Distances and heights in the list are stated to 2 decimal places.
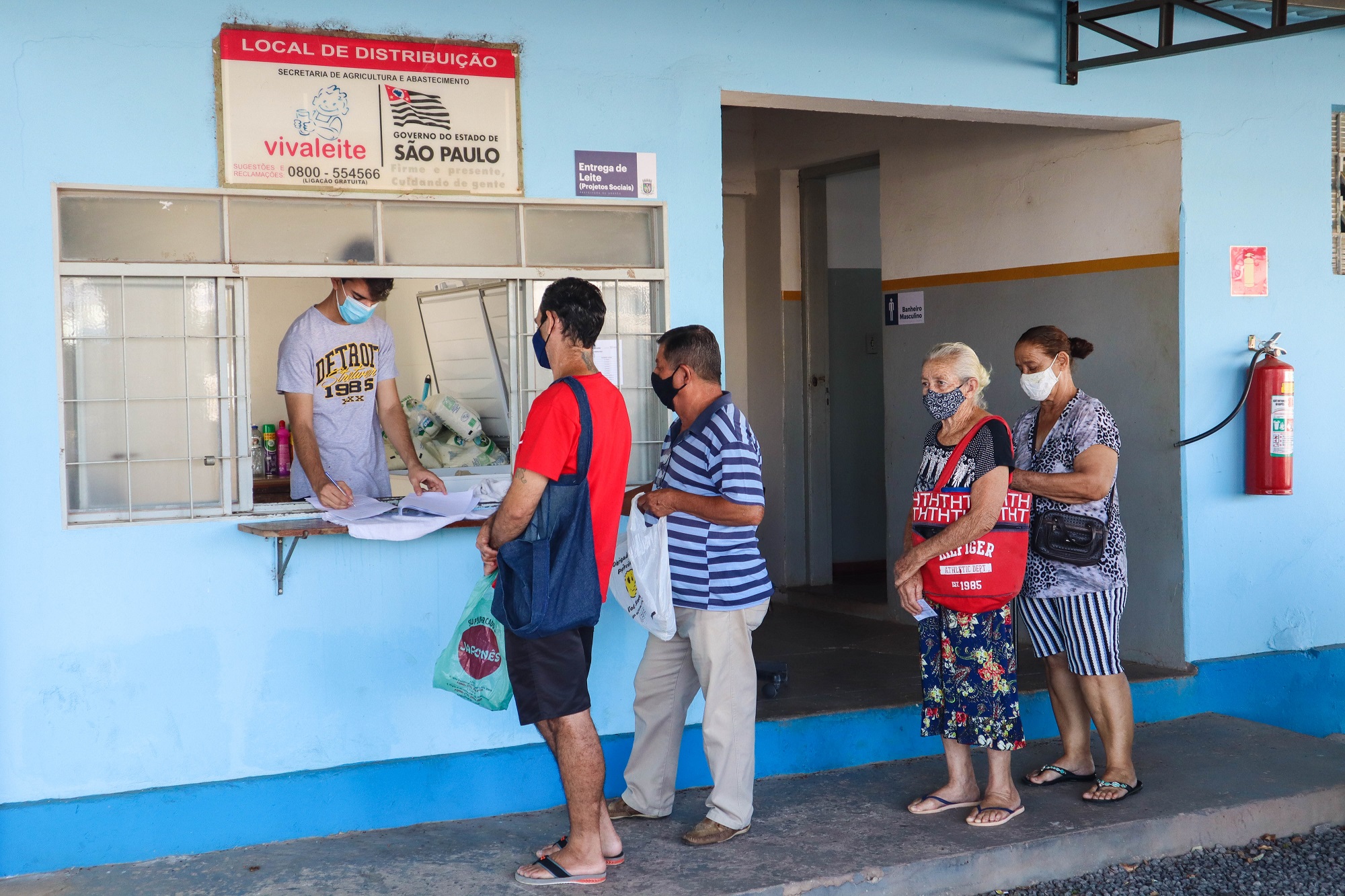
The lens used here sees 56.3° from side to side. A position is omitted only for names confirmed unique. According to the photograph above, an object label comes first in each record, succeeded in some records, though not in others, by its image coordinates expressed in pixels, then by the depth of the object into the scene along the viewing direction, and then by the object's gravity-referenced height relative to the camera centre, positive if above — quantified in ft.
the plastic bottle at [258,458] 20.13 -1.23
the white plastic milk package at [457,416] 18.20 -0.54
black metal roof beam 14.87 +4.19
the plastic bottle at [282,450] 20.10 -1.12
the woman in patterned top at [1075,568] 13.89 -2.09
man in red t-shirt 11.45 -1.57
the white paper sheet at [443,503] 13.14 -1.31
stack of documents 12.37 -1.38
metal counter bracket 13.04 -1.86
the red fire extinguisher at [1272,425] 17.56 -0.81
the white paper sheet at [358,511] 12.68 -1.34
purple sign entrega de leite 14.20 +2.30
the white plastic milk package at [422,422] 18.66 -0.63
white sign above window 12.77 +2.81
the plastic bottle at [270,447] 20.24 -1.07
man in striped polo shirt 12.28 -1.73
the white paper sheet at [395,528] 12.28 -1.45
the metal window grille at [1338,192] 18.61 +2.58
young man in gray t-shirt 13.79 -0.16
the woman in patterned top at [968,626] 12.89 -2.69
